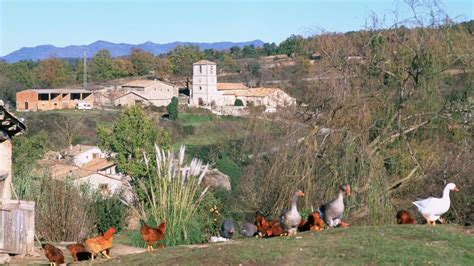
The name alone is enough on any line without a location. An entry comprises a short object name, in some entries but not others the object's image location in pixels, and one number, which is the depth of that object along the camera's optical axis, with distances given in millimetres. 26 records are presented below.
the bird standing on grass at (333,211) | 16672
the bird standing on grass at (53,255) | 14281
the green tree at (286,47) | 120525
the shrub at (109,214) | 27625
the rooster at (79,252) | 14992
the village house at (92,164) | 49584
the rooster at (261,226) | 16625
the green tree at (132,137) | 54969
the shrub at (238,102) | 99012
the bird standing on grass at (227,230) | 19078
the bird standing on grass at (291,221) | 15844
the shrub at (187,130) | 77125
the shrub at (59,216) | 20906
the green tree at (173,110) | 88938
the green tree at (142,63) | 135875
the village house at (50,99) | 100844
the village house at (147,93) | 107688
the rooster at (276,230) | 15972
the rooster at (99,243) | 14703
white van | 100181
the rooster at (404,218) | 16906
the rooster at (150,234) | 15805
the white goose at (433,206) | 16469
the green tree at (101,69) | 131375
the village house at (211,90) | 106688
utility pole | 117262
